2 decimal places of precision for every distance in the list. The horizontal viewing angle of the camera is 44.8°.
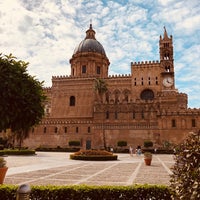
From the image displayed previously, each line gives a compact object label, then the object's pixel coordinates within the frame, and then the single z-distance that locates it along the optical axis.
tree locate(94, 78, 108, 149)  51.69
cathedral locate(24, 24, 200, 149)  48.19
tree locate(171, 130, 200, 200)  4.97
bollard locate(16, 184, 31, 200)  5.87
